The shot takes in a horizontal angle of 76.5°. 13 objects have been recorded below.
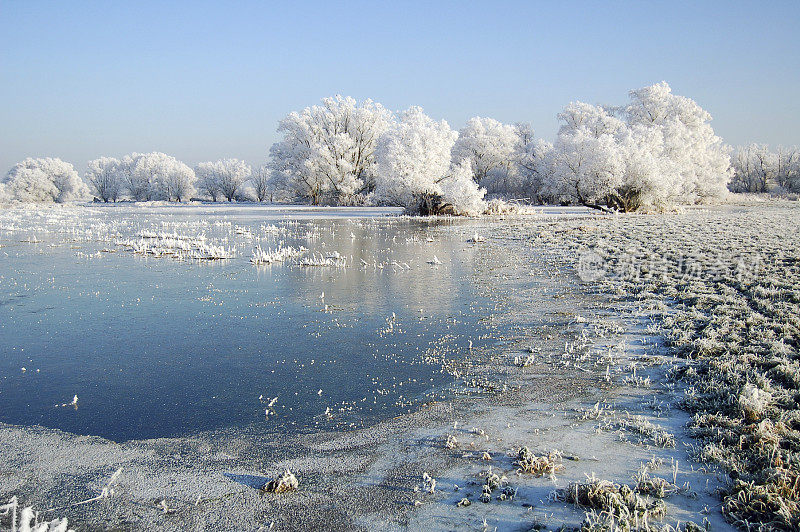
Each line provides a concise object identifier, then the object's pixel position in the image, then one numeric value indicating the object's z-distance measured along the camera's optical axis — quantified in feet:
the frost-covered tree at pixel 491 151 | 248.93
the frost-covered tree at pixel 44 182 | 286.05
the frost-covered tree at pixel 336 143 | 213.66
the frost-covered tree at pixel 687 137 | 175.94
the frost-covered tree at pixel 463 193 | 142.61
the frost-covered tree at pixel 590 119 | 213.87
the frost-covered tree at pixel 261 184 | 355.36
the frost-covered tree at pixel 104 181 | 348.38
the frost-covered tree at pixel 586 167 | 142.20
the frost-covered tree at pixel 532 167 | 233.35
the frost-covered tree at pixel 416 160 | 148.97
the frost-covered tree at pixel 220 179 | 347.36
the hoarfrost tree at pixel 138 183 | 334.44
